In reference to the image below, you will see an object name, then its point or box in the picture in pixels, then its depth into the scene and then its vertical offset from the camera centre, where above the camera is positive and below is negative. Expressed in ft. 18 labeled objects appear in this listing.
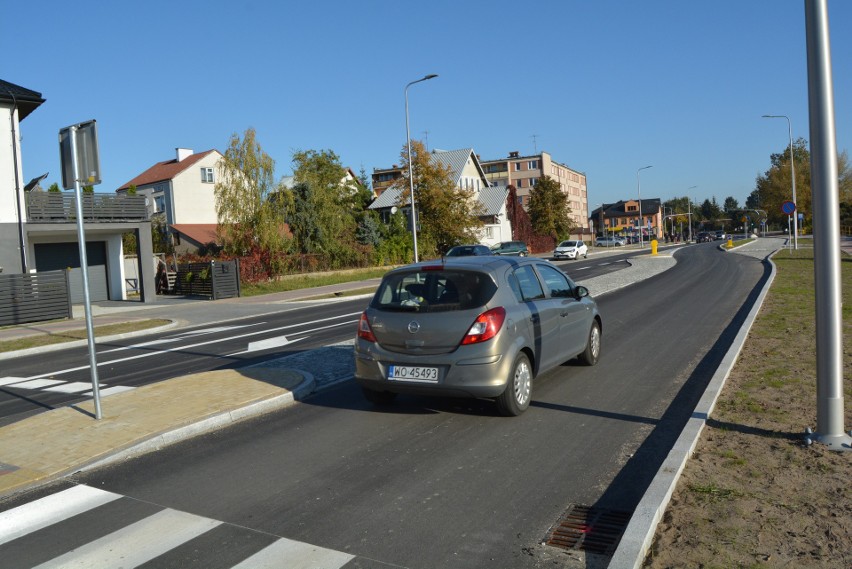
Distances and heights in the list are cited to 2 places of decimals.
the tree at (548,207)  252.01 +12.54
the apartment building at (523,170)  357.82 +38.91
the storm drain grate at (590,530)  13.29 -5.96
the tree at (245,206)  107.86 +8.44
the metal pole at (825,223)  17.37 +0.05
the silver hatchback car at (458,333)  21.62 -2.87
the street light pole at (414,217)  102.40 +4.81
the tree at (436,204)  155.53 +10.07
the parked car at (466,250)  119.34 -0.79
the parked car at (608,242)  290.35 -1.86
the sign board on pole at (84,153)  22.54 +3.83
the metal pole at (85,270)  22.15 -0.06
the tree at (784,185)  214.48 +15.06
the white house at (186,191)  172.76 +18.58
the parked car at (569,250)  170.50 -2.59
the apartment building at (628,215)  527.81 +17.25
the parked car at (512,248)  155.66 -1.22
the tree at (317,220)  122.72 +6.25
